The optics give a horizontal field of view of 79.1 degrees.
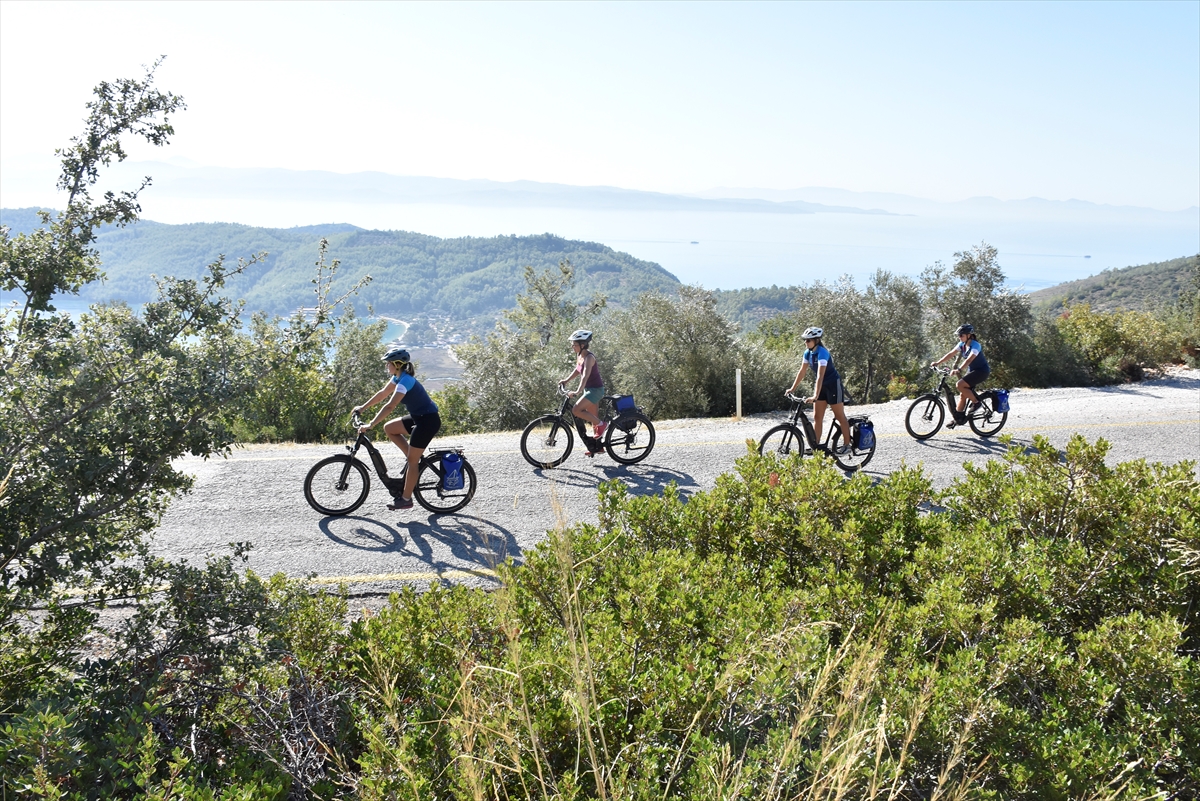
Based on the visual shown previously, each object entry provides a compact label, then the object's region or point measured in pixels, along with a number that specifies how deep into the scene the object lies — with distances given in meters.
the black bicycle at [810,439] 10.41
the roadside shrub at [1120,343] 21.52
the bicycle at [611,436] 10.73
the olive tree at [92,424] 3.30
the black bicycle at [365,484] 8.52
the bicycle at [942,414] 12.62
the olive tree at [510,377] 25.77
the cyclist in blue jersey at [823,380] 10.07
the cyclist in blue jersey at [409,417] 8.26
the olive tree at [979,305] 24.16
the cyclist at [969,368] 12.38
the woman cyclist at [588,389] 10.45
